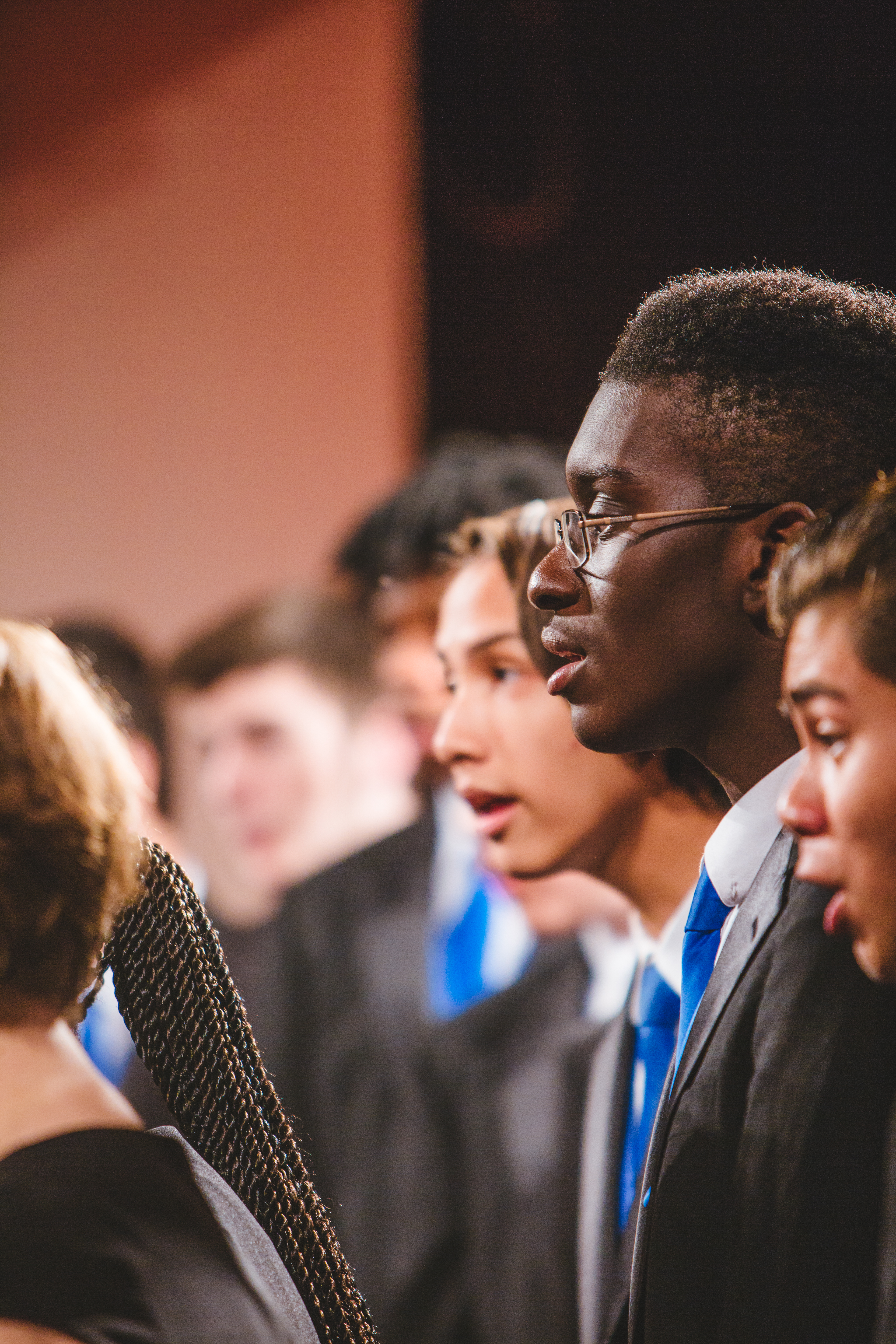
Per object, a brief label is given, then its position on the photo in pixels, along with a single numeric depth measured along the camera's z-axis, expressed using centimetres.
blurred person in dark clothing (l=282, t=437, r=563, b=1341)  586
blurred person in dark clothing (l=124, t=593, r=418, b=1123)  711
